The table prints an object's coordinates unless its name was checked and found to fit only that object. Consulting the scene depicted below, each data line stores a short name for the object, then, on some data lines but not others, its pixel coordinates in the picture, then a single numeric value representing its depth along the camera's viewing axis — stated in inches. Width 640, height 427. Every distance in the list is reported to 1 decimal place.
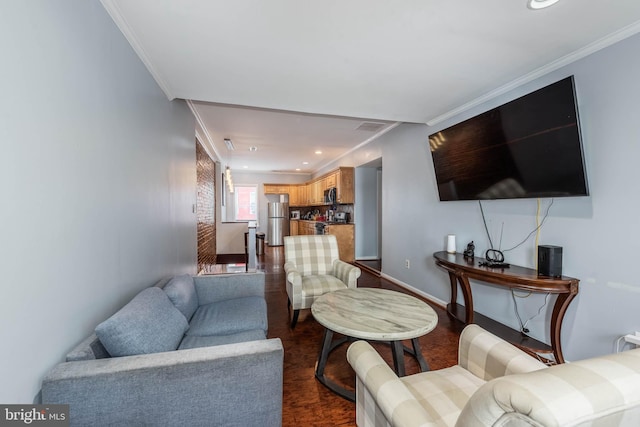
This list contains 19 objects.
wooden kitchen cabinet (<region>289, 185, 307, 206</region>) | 347.9
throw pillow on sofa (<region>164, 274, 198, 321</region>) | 70.8
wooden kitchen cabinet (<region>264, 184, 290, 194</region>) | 342.0
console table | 74.0
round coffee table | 59.1
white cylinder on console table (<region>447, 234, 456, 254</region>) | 118.1
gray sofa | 36.7
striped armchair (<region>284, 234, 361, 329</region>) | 102.3
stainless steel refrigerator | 332.2
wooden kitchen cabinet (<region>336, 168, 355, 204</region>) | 227.0
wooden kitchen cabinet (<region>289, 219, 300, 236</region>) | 329.1
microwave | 242.5
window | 347.3
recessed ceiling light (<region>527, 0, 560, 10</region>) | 55.1
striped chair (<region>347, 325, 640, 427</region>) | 18.6
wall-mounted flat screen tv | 71.4
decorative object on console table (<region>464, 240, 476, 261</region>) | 109.3
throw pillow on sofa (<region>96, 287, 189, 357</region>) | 43.1
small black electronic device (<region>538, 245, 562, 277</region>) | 77.7
